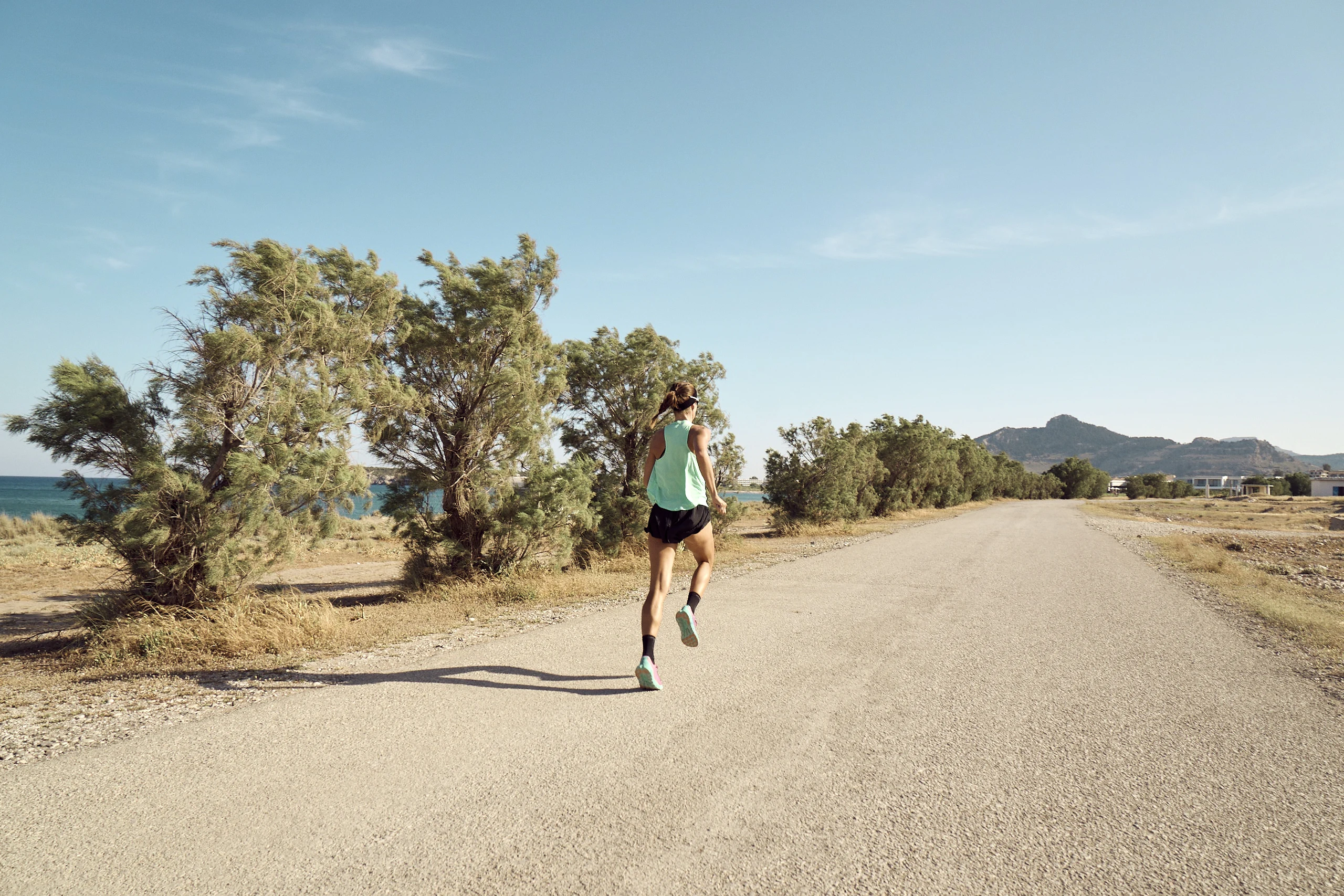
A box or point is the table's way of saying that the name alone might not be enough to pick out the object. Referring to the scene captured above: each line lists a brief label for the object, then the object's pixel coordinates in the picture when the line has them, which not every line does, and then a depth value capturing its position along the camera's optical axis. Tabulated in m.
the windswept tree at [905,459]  38.31
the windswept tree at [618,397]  14.53
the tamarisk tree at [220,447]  7.67
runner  5.13
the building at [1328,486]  119.06
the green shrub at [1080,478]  121.06
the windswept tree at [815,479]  25.61
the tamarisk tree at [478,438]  10.49
